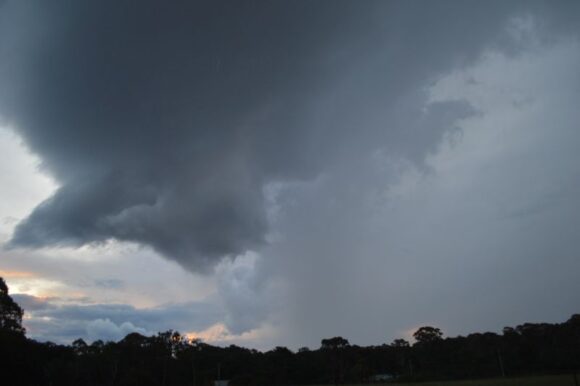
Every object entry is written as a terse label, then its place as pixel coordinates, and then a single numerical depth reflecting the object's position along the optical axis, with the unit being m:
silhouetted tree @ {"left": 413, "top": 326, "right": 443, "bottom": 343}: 153.57
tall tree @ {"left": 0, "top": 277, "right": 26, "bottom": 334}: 79.48
